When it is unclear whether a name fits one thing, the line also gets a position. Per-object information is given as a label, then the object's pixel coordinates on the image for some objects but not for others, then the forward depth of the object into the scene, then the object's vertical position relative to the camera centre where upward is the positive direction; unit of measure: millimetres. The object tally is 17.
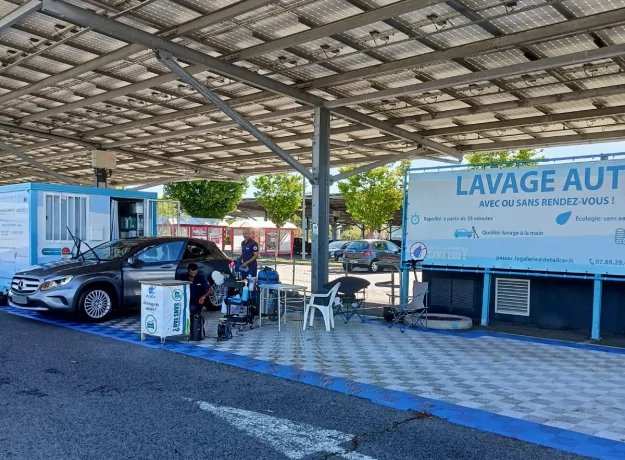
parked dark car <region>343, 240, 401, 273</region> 25953 -1782
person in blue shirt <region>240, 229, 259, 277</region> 12508 -969
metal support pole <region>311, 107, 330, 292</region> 12656 +55
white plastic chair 9938 -1591
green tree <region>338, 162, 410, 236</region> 39969 +1520
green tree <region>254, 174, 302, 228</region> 47062 +1613
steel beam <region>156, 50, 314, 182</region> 9977 +2174
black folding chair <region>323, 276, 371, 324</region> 10773 -1419
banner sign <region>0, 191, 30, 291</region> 11969 -591
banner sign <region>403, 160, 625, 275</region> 9211 +10
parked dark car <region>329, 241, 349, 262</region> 29453 -1838
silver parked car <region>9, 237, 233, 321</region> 9781 -1179
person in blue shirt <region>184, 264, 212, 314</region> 8695 -1199
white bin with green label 8344 -1455
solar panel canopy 8953 +2951
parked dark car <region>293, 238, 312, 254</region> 41453 -2350
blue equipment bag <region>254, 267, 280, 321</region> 10531 -1241
